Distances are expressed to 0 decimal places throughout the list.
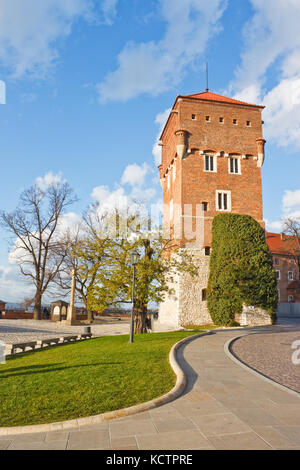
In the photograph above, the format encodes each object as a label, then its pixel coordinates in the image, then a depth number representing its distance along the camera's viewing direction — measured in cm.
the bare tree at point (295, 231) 4250
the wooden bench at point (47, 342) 1587
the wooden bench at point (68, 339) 1769
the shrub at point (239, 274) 2483
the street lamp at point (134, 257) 1517
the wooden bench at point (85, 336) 1933
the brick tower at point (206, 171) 2736
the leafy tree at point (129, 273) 1819
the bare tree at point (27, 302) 5006
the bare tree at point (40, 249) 3500
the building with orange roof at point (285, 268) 5181
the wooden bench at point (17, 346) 1418
